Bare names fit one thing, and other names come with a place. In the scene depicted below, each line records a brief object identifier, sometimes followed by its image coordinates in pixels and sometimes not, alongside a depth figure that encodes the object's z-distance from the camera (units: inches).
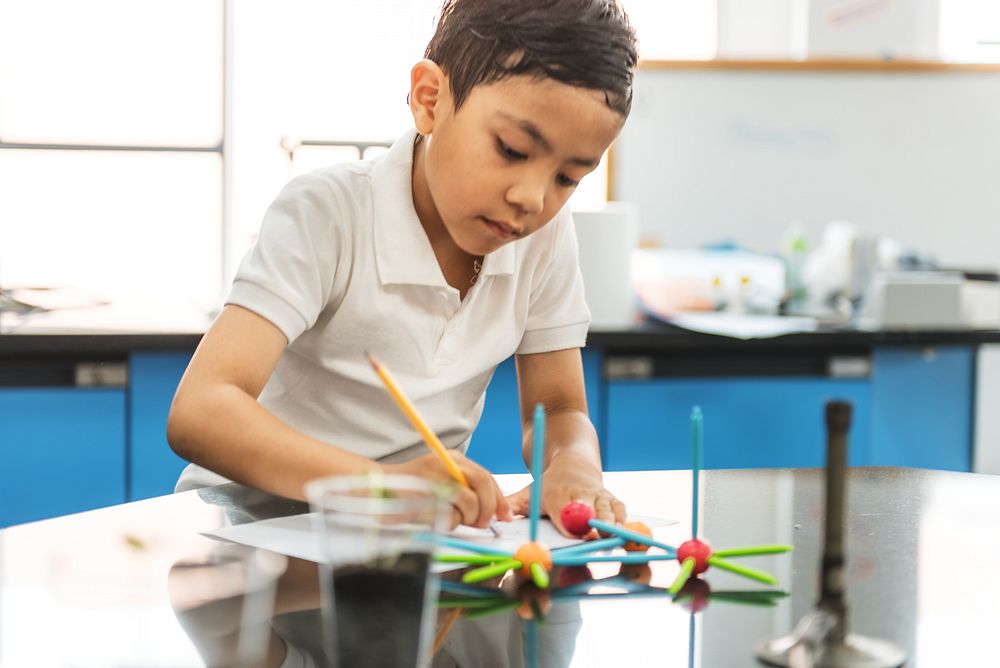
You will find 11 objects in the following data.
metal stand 25.1
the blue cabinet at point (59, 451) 83.2
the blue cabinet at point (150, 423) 85.5
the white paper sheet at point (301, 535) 34.1
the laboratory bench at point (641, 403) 83.9
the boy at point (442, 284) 40.7
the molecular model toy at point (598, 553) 31.3
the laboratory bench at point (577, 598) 25.9
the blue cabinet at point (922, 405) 99.7
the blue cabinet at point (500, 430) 90.8
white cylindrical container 95.7
